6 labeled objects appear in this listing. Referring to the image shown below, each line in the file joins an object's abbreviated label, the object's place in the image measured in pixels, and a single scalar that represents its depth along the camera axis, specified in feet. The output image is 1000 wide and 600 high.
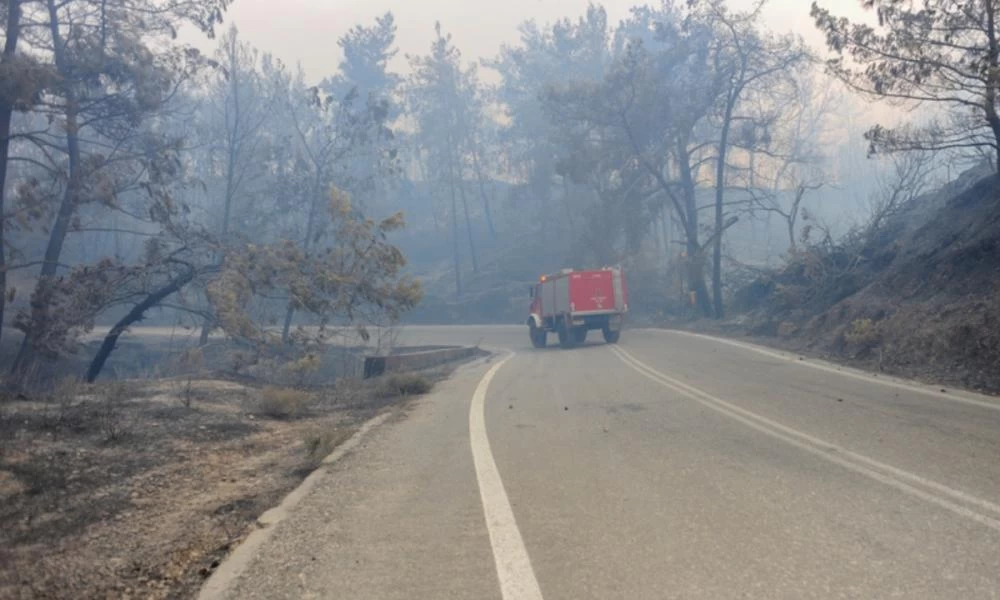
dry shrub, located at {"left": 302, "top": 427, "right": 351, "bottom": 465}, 29.63
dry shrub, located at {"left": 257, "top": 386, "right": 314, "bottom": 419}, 42.11
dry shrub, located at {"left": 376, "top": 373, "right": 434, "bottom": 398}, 55.11
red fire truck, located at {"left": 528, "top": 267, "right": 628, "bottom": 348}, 105.19
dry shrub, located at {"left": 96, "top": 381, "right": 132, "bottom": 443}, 30.78
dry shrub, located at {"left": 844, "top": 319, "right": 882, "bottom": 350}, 64.69
